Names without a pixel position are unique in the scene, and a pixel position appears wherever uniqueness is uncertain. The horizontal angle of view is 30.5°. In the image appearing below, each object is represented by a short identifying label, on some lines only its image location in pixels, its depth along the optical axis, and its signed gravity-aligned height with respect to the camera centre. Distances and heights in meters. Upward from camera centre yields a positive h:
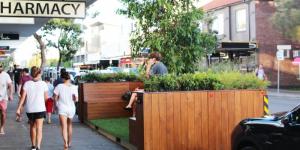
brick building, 43.72 +1.03
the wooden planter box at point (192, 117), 9.77 -1.09
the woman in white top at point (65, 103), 10.89 -0.88
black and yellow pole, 10.48 -0.94
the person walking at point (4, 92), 13.58 -0.83
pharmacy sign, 10.01 +0.92
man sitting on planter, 12.64 -0.20
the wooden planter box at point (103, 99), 16.33 -1.26
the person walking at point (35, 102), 10.92 -0.86
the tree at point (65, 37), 37.59 +1.51
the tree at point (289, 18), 37.53 +2.62
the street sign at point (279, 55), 35.26 +0.05
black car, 6.53 -0.98
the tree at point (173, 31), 15.94 +0.78
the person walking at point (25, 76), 16.31 -0.51
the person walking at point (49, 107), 16.53 -1.47
